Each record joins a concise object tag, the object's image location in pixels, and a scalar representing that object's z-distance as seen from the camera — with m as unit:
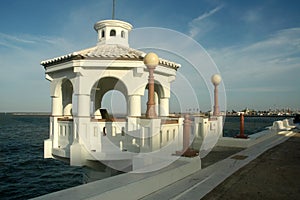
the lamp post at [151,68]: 8.66
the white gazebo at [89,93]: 10.10
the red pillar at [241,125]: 15.03
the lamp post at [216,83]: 14.33
